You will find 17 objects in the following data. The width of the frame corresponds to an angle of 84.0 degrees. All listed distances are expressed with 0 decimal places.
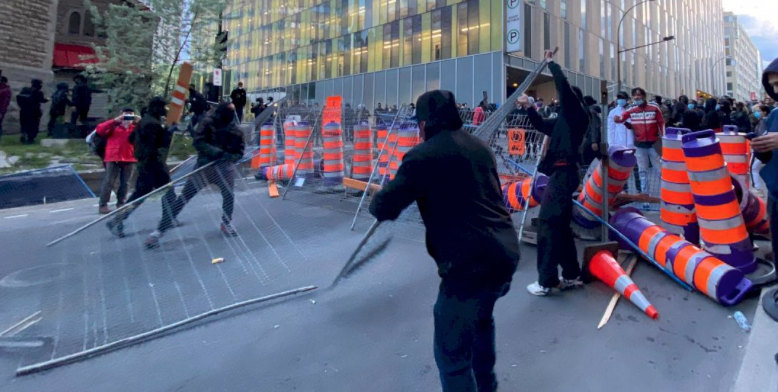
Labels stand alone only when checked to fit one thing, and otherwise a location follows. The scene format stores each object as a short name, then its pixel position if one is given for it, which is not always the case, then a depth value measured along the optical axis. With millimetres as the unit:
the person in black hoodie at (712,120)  9242
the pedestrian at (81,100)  14031
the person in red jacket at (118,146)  7004
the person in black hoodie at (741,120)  9952
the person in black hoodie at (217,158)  5582
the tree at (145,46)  14508
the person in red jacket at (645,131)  7156
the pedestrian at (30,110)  13250
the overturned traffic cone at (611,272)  3673
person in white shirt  8406
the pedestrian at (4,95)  13180
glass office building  26328
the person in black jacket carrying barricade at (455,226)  2146
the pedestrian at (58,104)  14117
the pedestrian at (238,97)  15375
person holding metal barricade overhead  3836
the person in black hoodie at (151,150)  6242
